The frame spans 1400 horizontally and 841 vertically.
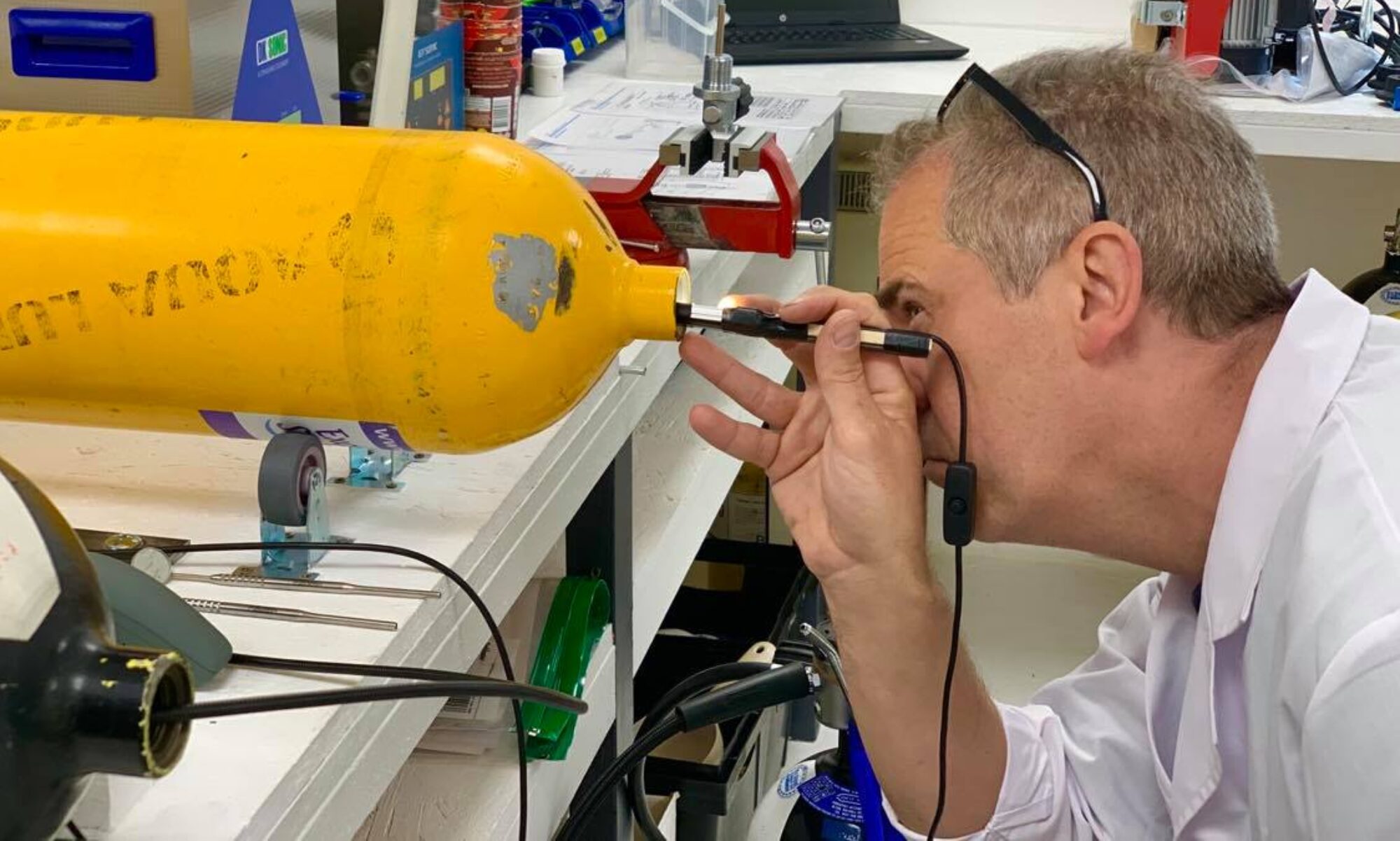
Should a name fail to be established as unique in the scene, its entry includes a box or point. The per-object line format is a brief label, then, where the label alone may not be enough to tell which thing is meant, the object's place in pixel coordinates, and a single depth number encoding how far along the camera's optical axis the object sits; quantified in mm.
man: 973
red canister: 1705
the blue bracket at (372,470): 1014
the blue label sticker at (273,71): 1144
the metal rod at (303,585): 858
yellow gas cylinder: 838
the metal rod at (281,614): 821
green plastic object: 1216
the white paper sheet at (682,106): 2023
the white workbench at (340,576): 676
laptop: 2652
